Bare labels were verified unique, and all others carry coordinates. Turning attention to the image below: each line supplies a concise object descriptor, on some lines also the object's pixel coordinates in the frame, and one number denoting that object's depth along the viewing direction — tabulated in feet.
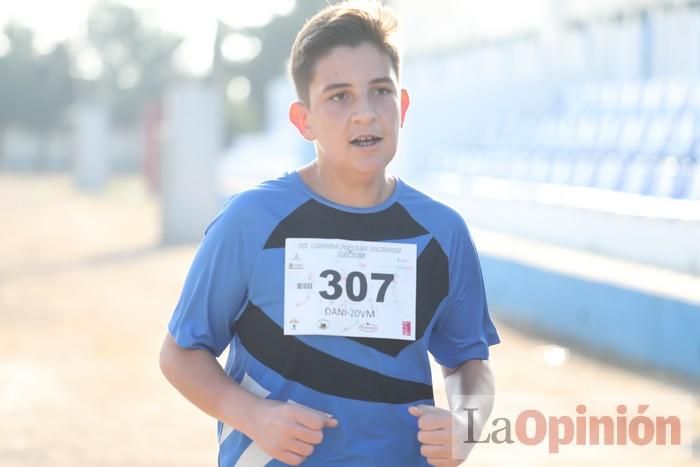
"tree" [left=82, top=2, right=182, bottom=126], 259.19
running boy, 7.89
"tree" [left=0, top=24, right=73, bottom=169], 241.96
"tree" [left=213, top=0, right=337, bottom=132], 200.23
